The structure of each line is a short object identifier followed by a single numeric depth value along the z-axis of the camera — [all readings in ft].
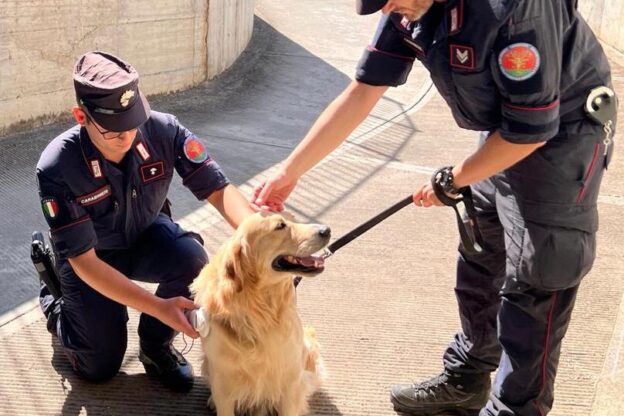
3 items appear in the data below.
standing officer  7.49
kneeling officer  9.80
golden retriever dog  9.30
